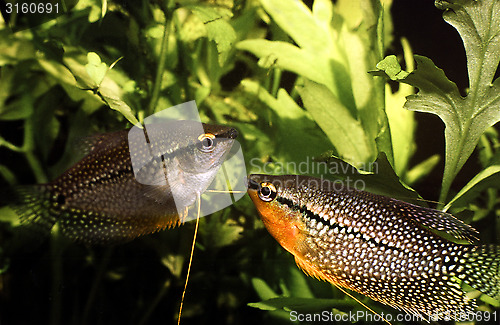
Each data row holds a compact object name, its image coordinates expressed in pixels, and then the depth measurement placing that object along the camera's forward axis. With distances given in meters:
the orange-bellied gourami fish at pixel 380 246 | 0.34
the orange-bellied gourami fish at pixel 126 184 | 0.35
